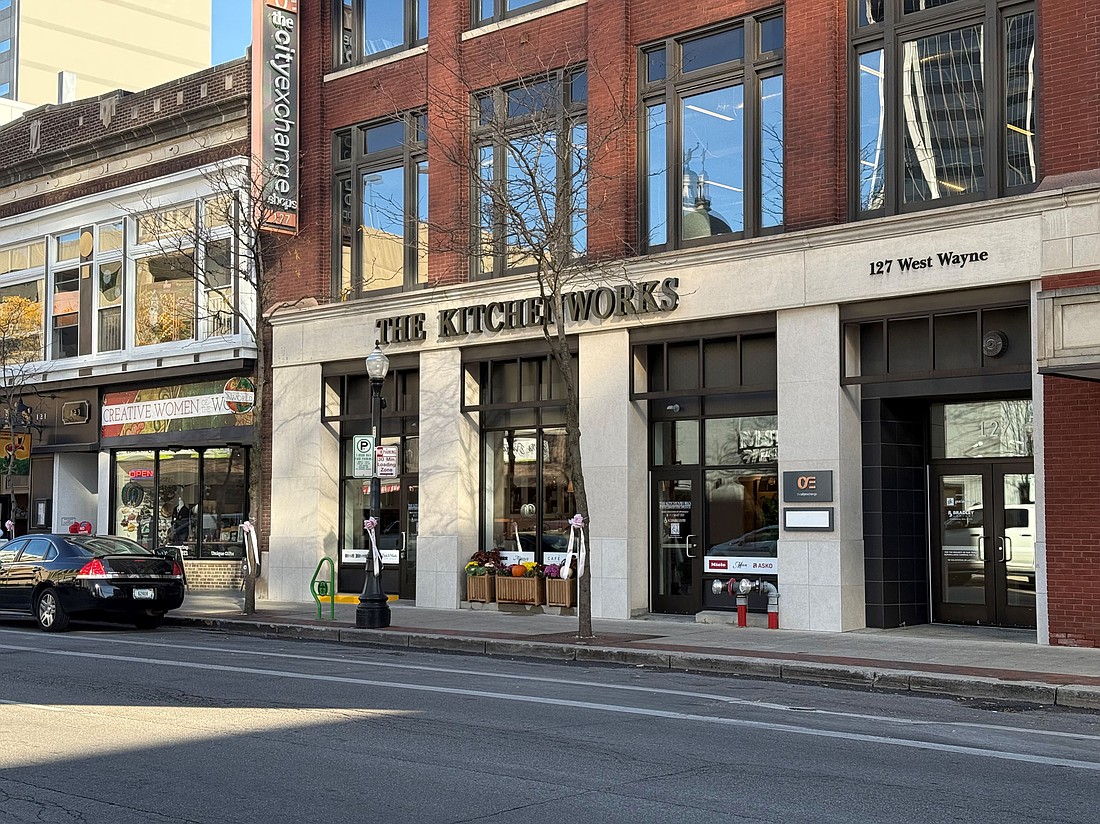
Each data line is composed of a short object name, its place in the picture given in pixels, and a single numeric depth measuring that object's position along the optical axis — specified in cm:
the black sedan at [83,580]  1877
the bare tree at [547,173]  1772
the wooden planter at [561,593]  2055
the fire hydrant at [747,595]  1797
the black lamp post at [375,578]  1878
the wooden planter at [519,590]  2095
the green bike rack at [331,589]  2016
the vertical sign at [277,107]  2444
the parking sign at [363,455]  1964
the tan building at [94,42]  8581
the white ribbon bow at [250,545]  2117
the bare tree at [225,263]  2286
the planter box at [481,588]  2159
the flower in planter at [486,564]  2164
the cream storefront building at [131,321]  2661
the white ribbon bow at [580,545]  1702
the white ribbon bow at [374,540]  1908
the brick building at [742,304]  1611
